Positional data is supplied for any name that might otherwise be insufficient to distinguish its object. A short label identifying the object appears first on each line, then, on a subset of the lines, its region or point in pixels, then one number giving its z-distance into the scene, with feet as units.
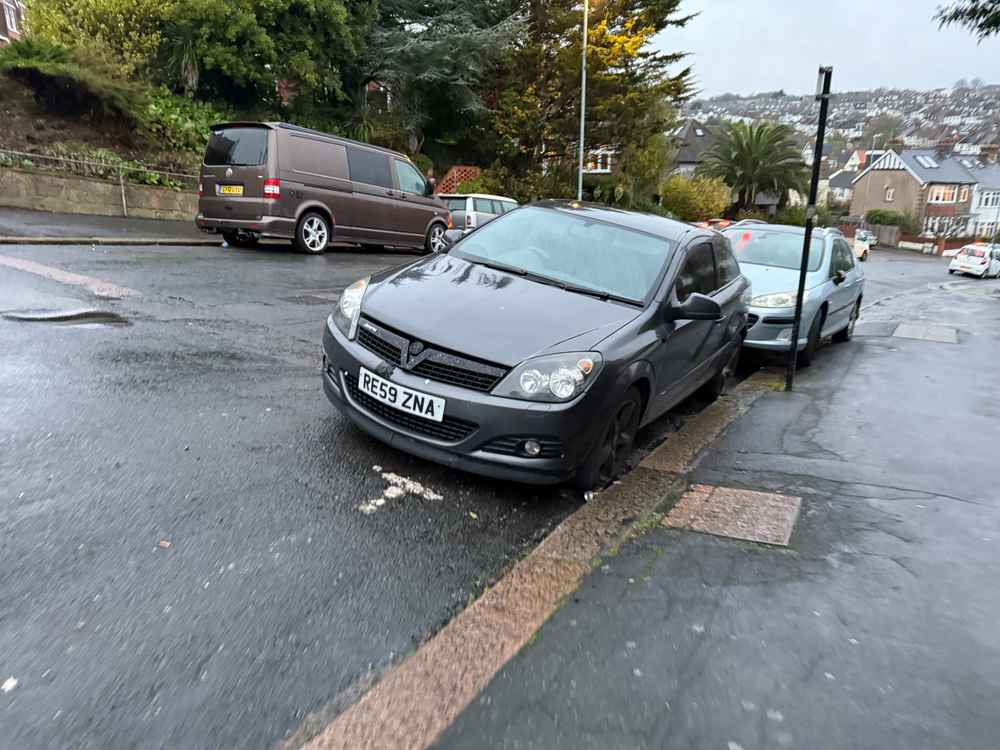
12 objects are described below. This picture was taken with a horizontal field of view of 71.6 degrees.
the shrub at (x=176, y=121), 56.90
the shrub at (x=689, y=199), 131.75
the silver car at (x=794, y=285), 24.23
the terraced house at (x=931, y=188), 248.93
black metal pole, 19.98
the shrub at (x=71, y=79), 51.03
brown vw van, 36.19
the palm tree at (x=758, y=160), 162.61
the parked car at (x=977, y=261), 110.11
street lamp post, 80.74
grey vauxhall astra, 11.27
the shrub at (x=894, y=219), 236.22
